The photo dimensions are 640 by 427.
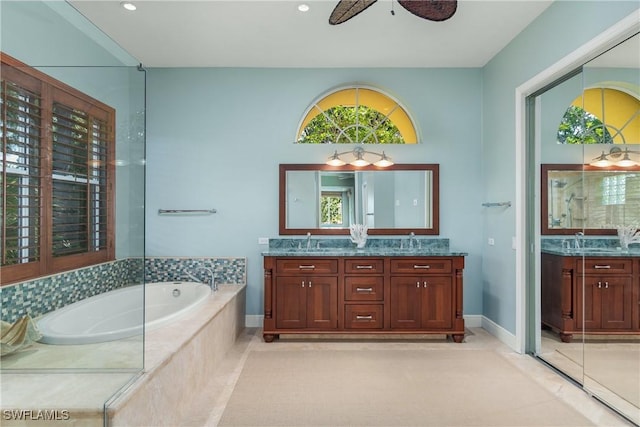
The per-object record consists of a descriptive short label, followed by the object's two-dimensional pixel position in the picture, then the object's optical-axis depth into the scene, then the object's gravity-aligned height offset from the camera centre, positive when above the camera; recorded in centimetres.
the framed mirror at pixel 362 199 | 407 +21
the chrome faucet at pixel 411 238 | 403 -23
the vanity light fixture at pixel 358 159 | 400 +66
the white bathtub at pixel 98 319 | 150 -47
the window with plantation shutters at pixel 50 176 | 135 +17
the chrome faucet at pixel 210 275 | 388 -66
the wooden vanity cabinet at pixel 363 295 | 351 -76
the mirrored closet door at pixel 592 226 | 223 -6
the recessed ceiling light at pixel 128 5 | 282 +169
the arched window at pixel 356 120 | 410 +112
